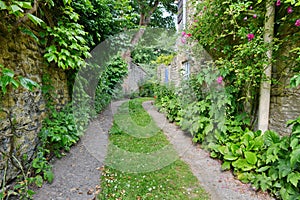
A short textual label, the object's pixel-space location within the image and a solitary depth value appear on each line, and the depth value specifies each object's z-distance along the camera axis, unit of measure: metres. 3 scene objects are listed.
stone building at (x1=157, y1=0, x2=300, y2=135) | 2.01
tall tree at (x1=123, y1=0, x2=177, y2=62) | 8.55
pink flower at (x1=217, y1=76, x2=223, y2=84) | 2.51
